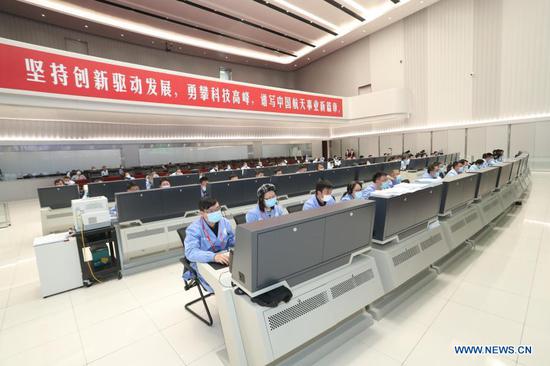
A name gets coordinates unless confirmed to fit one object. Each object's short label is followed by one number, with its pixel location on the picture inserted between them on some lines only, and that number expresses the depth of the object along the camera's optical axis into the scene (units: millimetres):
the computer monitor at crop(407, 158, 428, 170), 8664
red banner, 5711
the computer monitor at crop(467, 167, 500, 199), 3678
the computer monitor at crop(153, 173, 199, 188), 6288
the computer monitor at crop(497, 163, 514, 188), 4520
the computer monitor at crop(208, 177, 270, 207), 4488
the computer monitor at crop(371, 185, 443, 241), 2138
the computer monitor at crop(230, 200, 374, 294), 1363
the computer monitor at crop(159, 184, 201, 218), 3990
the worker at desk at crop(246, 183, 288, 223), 2676
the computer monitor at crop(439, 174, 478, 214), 2888
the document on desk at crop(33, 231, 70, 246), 3032
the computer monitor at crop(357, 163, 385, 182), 7016
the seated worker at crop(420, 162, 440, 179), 4891
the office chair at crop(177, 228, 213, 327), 2281
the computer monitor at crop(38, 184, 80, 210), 5527
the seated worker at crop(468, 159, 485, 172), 6362
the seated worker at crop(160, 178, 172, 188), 5434
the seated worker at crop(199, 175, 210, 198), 4449
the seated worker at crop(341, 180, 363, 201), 3227
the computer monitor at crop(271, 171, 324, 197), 5230
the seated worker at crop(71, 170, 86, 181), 9969
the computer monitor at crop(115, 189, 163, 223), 3633
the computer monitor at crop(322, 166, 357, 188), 6202
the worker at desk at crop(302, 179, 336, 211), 2789
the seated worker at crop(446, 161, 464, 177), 5218
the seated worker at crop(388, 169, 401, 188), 4535
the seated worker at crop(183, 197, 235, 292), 2262
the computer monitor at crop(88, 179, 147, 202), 5355
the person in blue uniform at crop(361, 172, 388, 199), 3605
